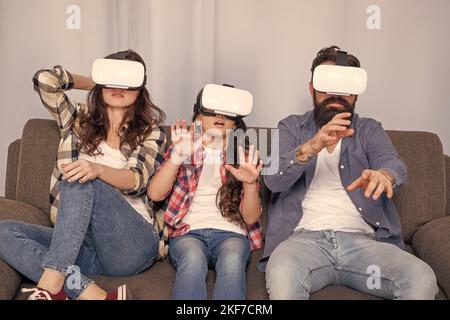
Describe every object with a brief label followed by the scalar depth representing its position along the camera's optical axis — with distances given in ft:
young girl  5.49
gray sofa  6.00
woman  5.10
